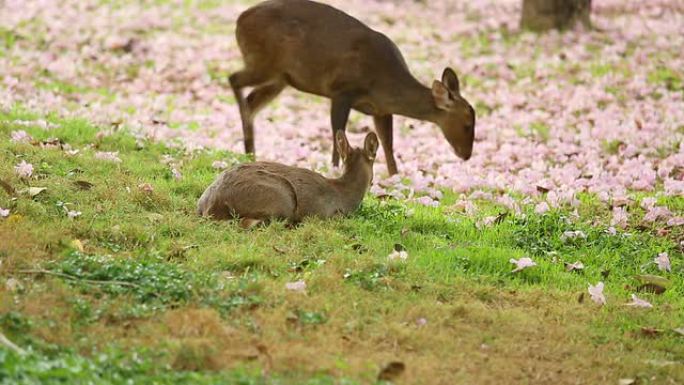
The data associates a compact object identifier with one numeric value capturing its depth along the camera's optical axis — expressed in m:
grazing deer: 21.14
